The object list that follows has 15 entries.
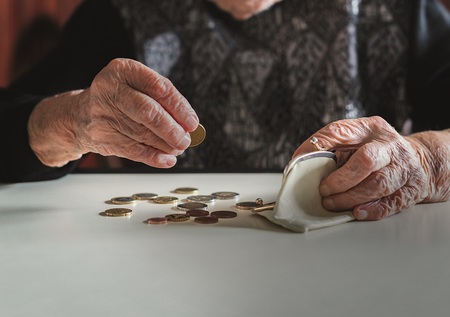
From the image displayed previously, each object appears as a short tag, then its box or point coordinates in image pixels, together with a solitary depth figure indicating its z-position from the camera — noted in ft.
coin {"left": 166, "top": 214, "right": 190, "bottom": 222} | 2.91
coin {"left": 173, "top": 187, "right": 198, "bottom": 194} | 3.66
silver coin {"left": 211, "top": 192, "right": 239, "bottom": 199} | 3.47
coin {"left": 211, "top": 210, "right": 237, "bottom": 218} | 2.98
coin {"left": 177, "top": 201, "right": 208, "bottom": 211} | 3.16
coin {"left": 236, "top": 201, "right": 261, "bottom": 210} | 3.15
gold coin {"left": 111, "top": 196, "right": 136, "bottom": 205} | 3.35
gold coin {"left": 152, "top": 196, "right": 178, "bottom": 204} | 3.36
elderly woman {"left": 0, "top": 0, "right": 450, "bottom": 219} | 5.77
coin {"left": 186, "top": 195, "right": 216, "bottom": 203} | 3.38
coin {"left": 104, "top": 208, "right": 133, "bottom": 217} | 3.04
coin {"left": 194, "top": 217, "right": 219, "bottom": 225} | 2.87
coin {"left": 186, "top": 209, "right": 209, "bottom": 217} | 3.00
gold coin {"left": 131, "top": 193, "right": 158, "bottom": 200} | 3.45
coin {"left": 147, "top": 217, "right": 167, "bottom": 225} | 2.86
